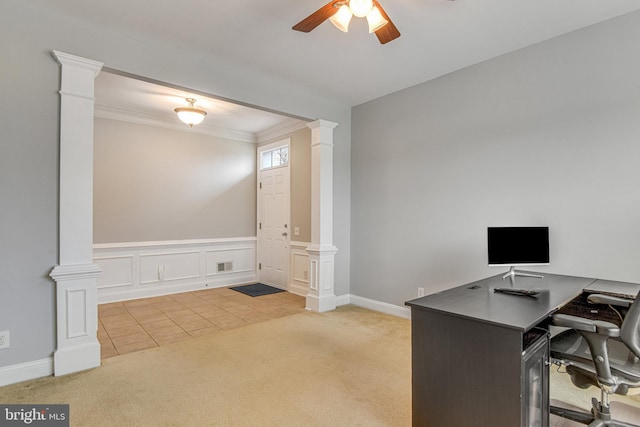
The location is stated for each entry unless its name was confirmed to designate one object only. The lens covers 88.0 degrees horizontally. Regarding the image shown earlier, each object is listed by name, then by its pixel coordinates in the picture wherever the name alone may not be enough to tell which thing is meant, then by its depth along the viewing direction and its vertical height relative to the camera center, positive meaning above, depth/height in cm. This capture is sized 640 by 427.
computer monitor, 265 -24
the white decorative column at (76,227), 253 -9
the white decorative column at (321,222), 425 -8
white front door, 555 +4
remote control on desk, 205 -48
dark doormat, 527 -123
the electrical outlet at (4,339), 234 -88
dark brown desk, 146 -69
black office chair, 152 -73
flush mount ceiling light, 421 +131
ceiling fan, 193 +122
